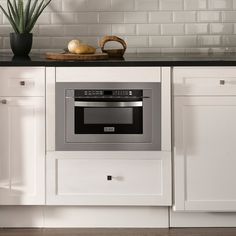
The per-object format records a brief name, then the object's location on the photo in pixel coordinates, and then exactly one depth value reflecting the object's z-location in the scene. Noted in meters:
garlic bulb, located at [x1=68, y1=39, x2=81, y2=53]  5.56
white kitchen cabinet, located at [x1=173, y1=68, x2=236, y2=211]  5.26
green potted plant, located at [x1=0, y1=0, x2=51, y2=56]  5.76
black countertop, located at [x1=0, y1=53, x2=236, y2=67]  5.24
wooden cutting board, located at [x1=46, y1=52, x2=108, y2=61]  5.41
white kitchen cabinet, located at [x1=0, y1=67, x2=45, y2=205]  5.27
